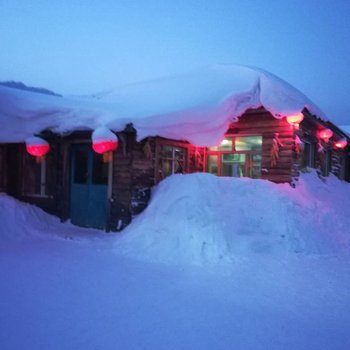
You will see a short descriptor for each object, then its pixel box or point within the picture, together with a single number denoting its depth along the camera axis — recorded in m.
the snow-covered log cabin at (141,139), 9.59
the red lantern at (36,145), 10.11
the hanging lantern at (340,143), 15.85
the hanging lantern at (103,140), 8.88
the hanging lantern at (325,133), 12.79
